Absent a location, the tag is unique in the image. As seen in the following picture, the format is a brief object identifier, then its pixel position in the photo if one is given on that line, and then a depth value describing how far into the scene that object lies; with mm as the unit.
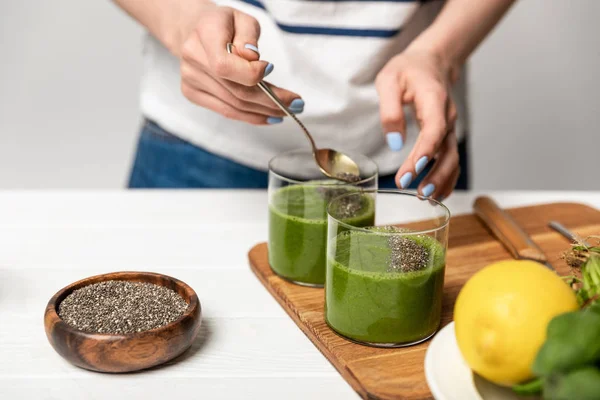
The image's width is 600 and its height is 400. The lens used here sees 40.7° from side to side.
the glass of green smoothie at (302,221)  1069
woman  1138
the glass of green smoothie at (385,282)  898
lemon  731
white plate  780
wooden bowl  833
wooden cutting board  855
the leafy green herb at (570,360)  653
